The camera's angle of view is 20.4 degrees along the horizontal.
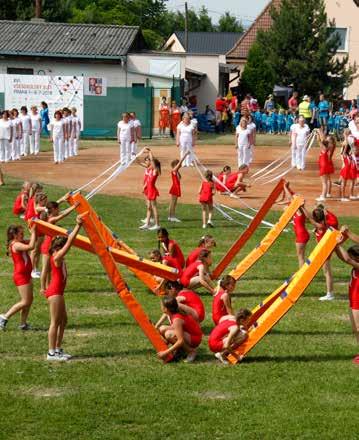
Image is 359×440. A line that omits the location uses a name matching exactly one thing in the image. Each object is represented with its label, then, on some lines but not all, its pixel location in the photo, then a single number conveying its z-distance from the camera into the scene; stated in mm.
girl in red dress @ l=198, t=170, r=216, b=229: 21297
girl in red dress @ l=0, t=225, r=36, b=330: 12711
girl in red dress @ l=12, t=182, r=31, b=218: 17250
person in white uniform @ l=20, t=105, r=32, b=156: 35094
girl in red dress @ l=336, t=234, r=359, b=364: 11641
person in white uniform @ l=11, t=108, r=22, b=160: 33088
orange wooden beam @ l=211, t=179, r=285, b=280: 15414
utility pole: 88538
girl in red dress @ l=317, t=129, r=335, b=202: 25344
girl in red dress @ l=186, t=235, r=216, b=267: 14828
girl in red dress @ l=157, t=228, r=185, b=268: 15172
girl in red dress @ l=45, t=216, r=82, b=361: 11602
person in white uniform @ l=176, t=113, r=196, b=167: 31578
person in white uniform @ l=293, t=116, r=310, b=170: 30500
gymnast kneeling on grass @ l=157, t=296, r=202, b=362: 11648
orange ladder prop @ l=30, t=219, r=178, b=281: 12508
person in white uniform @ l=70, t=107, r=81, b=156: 35812
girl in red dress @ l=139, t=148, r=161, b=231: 21078
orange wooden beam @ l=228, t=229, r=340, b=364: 11539
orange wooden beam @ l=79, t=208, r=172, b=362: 11617
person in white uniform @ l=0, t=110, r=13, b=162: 32219
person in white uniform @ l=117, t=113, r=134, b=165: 32062
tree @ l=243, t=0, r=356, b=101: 52875
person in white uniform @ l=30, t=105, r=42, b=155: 36125
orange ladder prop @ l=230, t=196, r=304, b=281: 14391
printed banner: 45188
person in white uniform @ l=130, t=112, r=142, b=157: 32391
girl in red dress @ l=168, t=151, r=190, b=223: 21950
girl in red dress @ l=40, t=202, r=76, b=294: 14219
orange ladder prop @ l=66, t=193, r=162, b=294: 14852
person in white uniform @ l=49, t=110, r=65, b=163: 33656
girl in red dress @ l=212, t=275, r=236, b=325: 12445
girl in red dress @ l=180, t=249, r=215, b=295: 14445
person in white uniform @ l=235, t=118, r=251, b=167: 30922
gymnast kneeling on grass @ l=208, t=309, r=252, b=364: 11695
